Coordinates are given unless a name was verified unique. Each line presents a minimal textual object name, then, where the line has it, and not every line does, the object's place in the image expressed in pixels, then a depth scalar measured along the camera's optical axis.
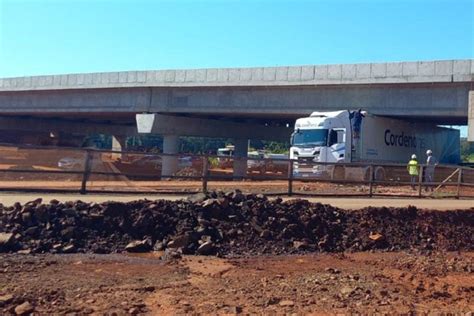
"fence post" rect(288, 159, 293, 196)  18.08
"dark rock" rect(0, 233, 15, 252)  9.17
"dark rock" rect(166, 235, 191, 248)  10.05
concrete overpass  28.39
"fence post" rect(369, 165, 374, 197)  20.05
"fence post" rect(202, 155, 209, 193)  17.00
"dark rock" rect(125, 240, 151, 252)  9.91
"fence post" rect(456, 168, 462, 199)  22.51
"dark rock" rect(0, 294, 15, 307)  6.28
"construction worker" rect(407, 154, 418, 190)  23.20
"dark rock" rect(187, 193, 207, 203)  12.23
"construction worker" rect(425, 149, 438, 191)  23.36
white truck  28.94
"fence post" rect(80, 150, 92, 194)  15.04
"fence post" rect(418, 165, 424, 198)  21.68
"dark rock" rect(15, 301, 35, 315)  6.02
